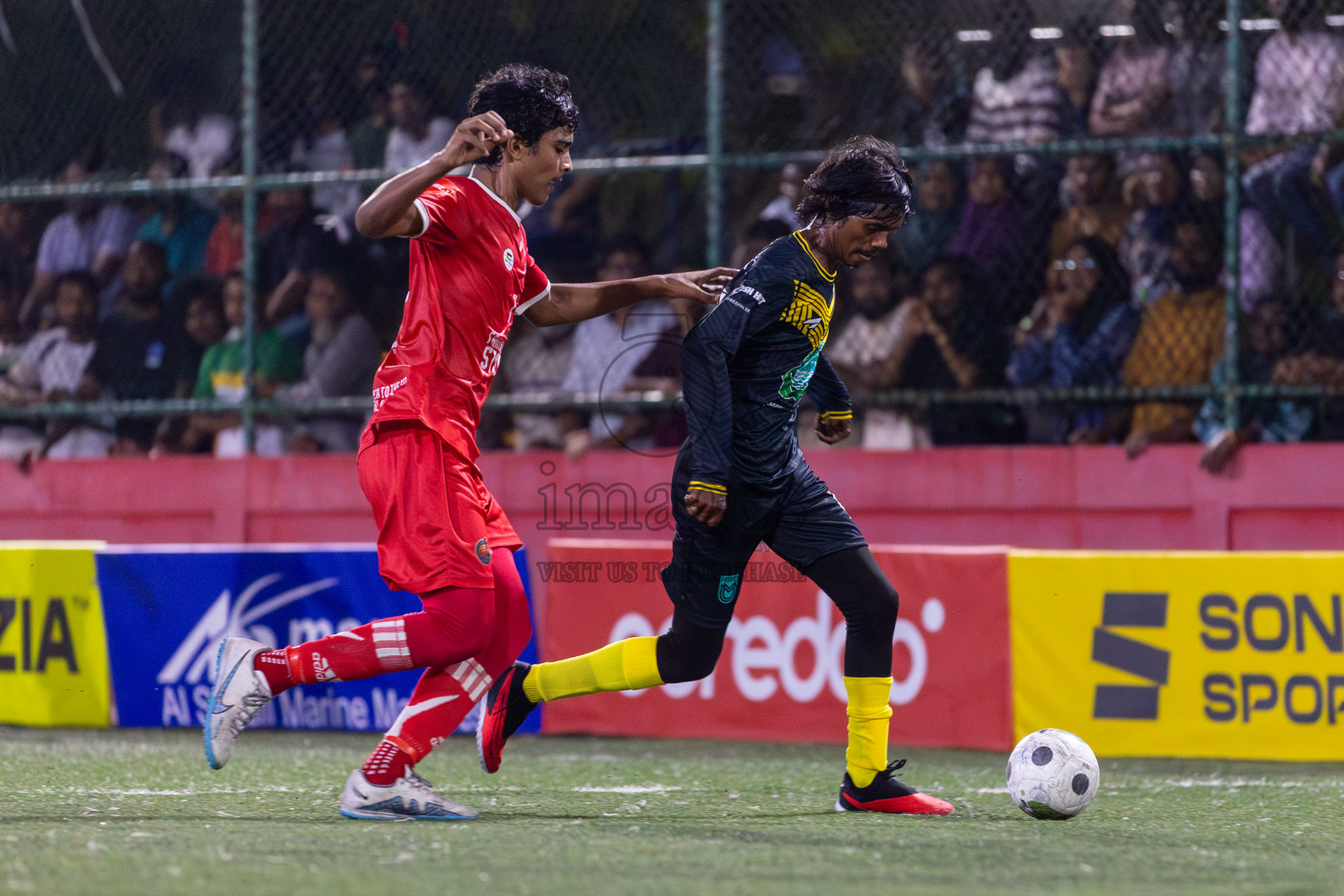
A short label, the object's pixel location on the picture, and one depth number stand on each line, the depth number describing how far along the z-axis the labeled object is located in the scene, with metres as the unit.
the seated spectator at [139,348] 19.94
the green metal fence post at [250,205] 19.36
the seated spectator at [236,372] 19.44
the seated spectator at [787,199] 18.19
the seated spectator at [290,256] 19.58
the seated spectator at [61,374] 20.23
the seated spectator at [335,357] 19.17
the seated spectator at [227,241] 20.22
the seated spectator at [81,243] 20.59
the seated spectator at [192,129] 20.75
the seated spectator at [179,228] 20.42
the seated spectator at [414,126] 19.31
